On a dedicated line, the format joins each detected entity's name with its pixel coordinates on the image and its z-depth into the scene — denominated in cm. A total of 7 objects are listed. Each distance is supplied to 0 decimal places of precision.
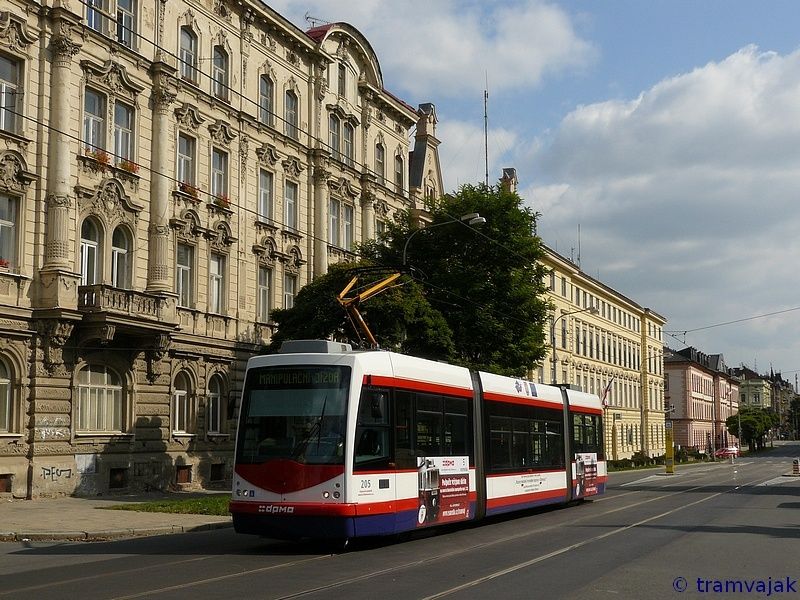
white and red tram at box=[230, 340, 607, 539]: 1495
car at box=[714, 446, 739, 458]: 9950
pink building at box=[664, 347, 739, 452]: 12606
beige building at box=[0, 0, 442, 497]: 2667
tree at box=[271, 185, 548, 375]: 3838
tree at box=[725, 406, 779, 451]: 13888
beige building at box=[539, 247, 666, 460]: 7738
